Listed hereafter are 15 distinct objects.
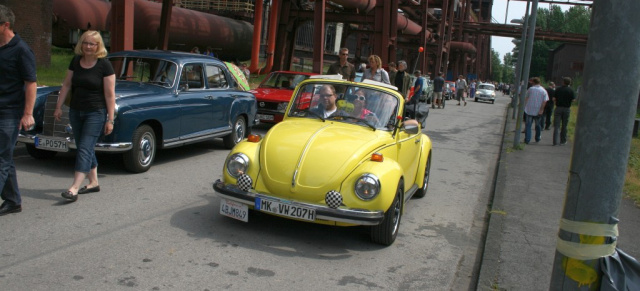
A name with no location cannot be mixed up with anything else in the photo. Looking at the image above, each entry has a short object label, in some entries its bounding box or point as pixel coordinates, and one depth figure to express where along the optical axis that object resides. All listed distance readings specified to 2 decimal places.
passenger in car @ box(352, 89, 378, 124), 6.61
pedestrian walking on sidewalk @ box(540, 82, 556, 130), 18.72
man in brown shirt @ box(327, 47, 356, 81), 12.17
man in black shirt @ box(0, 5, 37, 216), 5.36
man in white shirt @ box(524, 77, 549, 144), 15.59
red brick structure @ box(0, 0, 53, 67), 20.02
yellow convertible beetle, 5.26
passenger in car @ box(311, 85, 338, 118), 6.74
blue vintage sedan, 7.62
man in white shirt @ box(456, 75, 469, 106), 35.33
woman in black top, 6.17
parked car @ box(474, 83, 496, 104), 44.97
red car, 13.43
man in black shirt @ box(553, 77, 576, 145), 15.41
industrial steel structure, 22.62
